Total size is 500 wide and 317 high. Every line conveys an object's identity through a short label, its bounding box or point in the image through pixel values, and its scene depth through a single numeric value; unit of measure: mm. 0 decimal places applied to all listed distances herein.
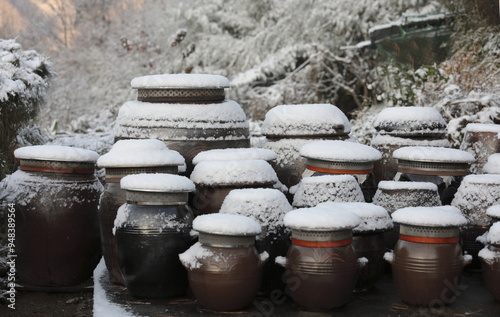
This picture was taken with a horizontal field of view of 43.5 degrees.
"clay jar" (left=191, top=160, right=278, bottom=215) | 3793
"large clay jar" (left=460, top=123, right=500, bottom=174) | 4637
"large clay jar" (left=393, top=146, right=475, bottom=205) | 4094
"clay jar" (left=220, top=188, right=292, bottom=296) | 3568
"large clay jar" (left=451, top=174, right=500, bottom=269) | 4012
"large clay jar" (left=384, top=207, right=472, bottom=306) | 3312
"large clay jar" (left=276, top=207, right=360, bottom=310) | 3240
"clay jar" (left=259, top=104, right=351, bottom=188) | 4523
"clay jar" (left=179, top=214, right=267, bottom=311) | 3254
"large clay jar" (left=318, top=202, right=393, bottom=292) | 3607
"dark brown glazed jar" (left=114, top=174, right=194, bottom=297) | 3496
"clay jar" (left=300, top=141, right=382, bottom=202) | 3957
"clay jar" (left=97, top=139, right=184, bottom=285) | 3754
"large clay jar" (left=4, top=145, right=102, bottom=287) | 4055
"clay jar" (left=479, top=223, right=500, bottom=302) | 3393
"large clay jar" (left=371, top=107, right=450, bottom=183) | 4652
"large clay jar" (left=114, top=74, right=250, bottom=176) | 4355
